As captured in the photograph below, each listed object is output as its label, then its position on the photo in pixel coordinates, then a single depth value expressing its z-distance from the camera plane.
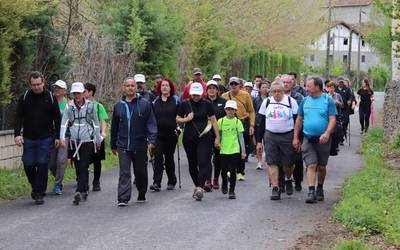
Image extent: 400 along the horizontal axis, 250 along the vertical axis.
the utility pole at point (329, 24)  40.92
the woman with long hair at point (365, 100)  23.96
